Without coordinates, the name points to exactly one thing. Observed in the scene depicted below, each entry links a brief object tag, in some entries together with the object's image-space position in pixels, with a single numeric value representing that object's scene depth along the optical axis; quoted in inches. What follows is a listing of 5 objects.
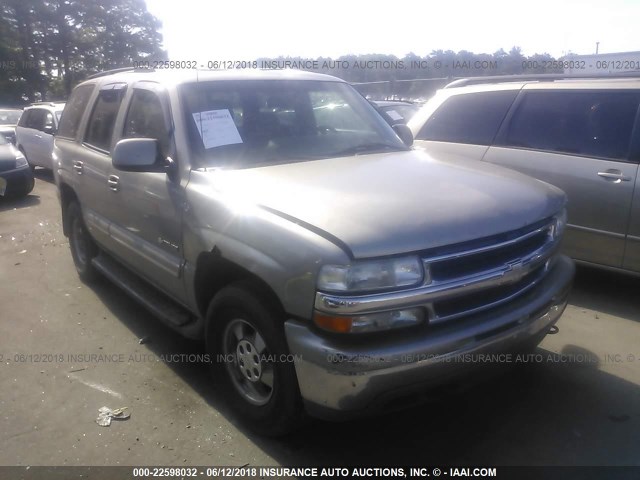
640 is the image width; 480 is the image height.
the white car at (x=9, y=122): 576.8
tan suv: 95.7
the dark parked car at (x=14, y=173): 383.9
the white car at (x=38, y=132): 468.1
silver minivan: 176.2
